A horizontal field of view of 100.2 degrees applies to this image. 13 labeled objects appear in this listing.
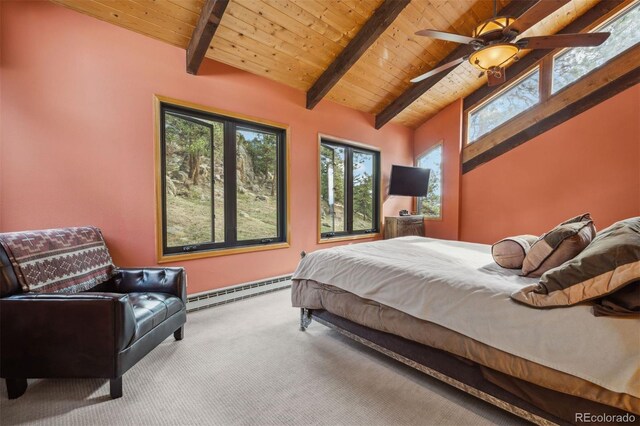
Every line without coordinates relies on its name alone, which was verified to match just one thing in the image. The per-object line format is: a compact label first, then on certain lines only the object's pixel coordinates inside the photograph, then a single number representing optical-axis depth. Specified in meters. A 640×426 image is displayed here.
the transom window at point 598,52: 3.40
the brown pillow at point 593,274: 1.07
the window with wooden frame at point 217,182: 3.01
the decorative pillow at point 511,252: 1.79
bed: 1.06
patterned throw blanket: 1.71
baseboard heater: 3.01
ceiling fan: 2.05
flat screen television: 5.02
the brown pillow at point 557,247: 1.51
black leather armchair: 1.54
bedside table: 4.99
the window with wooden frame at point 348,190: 4.53
